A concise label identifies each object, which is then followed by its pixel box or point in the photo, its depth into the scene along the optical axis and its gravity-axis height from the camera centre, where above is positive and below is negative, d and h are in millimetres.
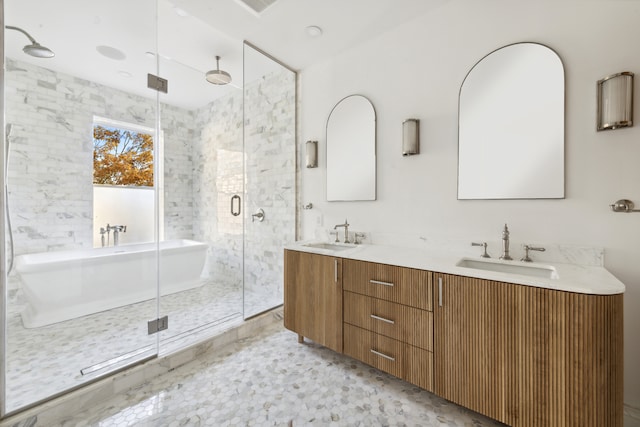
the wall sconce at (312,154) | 2732 +622
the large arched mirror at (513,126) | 1531 +562
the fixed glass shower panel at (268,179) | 2939 +402
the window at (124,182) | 2275 +297
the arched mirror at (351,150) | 2340 +601
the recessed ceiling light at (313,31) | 2197 +1593
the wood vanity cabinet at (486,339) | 1047 -656
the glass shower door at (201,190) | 2740 +283
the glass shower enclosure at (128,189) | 1662 +221
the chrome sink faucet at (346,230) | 2393 -163
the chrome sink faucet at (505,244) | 1615 -199
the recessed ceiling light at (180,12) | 2028 +1630
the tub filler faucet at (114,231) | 2317 -175
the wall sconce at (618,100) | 1311 +583
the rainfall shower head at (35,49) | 1640 +1119
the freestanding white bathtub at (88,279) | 1869 -588
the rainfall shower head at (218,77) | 2958 +1596
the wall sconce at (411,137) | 2014 +601
